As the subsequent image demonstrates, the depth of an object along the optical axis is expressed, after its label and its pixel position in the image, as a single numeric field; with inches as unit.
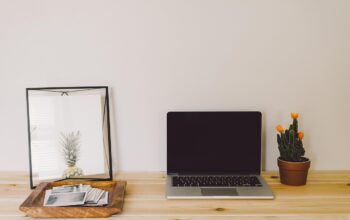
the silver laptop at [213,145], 58.7
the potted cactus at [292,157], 55.7
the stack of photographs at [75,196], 47.4
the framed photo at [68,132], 58.4
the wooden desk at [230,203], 45.6
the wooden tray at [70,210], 45.5
